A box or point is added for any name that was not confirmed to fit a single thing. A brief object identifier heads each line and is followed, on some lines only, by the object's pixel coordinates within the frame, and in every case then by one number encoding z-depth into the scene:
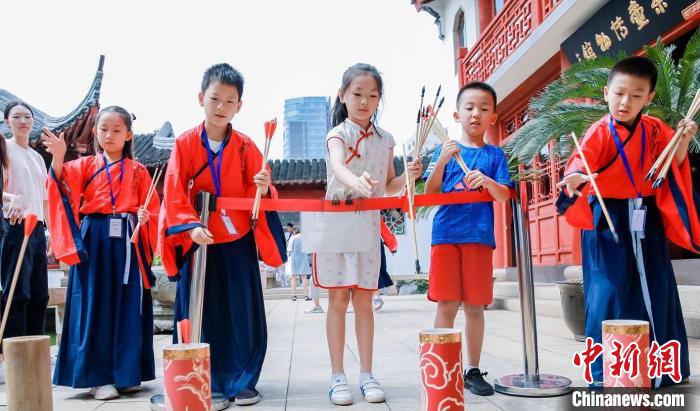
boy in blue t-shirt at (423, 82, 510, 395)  3.05
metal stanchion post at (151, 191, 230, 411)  2.76
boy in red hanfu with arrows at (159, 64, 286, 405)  2.96
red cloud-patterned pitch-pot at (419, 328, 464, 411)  2.04
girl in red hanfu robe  3.30
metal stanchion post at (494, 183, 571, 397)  2.94
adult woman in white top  4.00
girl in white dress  3.01
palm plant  4.85
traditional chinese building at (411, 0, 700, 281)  6.60
